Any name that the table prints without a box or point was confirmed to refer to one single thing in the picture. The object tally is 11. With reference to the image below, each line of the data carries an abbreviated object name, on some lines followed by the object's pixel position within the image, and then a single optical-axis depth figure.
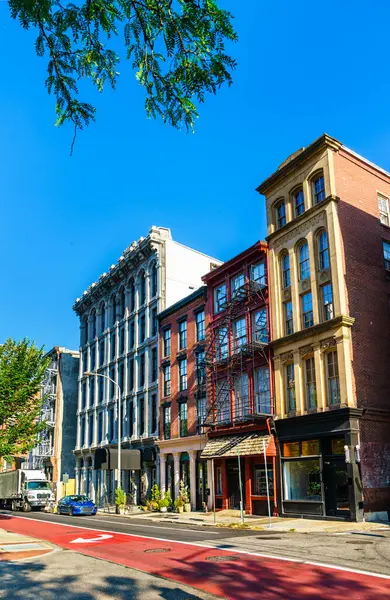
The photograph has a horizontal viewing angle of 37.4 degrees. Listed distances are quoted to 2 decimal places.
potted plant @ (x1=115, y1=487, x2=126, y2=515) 37.12
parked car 35.94
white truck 42.97
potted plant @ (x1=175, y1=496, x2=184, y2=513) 35.66
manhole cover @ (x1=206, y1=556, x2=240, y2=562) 13.56
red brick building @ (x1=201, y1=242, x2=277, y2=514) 30.78
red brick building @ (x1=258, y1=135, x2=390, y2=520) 25.94
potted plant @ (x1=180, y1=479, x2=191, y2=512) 36.03
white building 43.91
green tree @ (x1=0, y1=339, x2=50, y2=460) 33.09
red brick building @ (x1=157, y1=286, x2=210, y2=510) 37.00
